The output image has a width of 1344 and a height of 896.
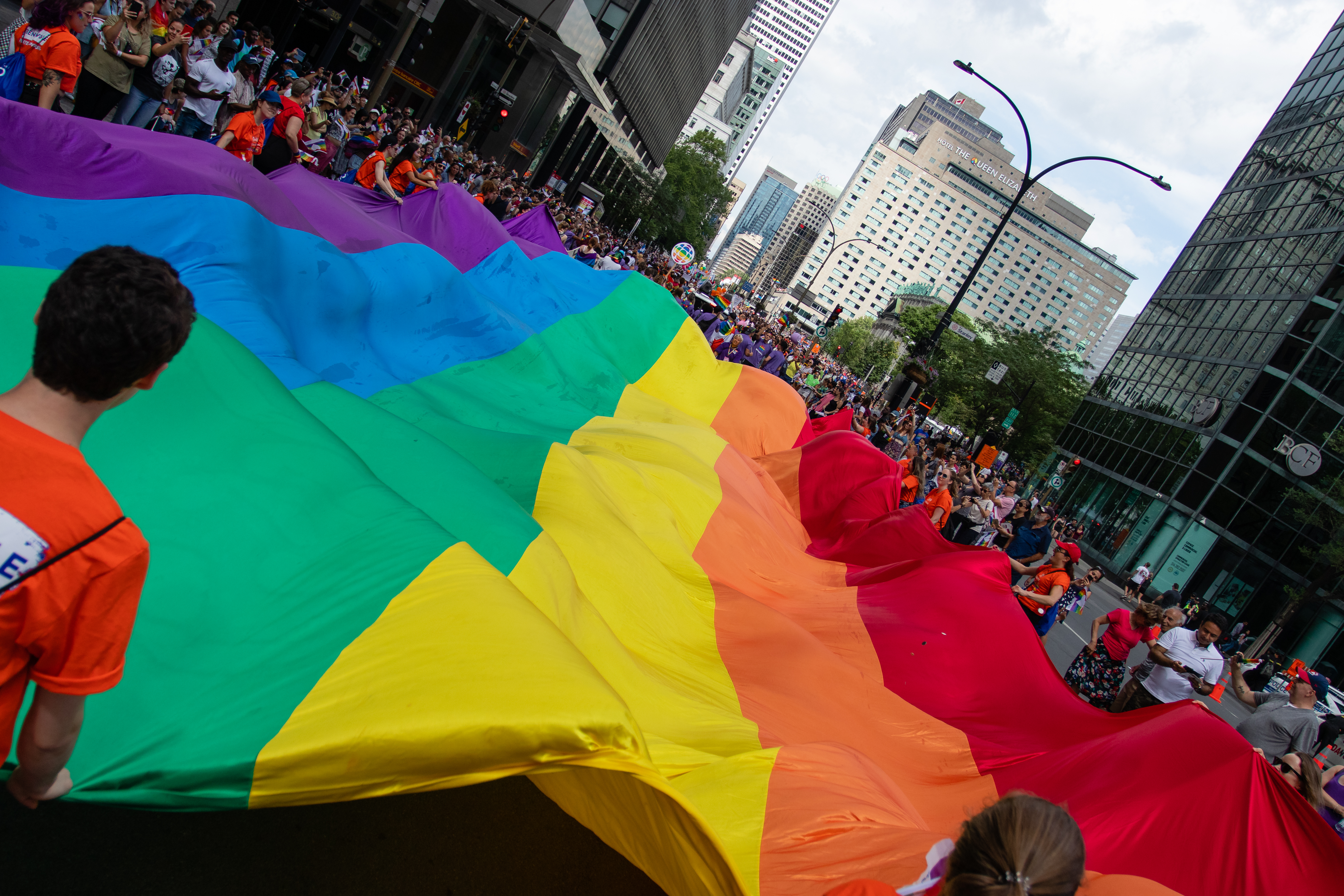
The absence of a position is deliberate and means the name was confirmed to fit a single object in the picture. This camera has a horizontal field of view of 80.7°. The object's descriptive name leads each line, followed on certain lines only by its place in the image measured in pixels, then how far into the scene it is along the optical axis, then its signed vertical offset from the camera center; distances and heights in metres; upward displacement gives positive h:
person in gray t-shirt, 6.11 -0.31
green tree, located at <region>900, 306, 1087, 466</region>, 51.97 +7.30
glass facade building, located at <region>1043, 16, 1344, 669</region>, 31.48 +9.37
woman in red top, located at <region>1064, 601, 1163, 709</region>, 7.36 -0.75
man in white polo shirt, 6.78 -0.34
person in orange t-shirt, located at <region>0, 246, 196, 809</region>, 1.30 -0.81
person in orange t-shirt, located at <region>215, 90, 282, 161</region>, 7.42 -0.65
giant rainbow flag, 2.22 -1.21
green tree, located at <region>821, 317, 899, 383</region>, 103.00 +8.77
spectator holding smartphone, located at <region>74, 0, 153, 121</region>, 7.98 -0.78
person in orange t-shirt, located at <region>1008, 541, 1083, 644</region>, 7.70 -0.45
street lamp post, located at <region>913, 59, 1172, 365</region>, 16.16 +4.24
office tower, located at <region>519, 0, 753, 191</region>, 36.78 +11.60
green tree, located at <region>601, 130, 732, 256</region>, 68.62 +8.35
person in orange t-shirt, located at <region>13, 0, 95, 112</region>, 6.80 -0.87
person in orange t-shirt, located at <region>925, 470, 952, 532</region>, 11.22 -0.47
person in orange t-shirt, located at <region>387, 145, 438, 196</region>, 8.77 -0.29
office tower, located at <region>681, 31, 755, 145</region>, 159.50 +43.33
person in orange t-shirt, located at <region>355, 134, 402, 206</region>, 8.12 -0.42
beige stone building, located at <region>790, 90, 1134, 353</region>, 176.50 +48.37
